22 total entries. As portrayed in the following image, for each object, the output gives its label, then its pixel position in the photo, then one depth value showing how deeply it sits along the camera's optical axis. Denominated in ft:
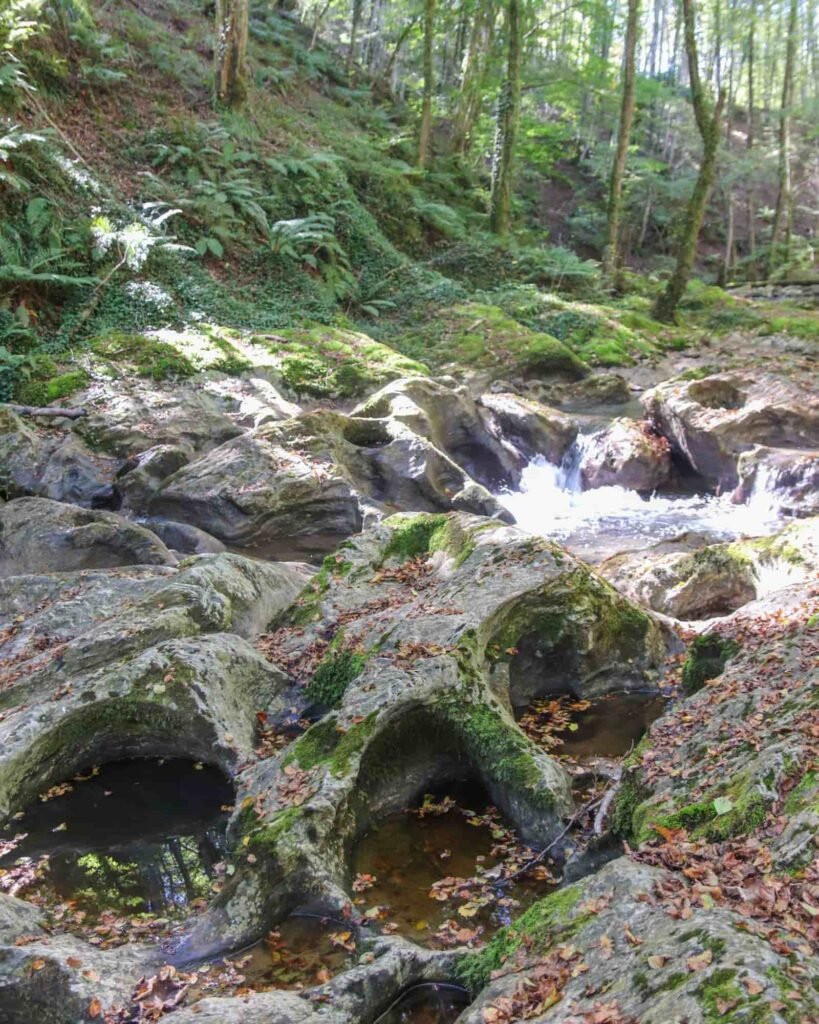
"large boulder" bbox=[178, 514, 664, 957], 15.46
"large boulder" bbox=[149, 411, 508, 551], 37.11
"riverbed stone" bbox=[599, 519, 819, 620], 28.30
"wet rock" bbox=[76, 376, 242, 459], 42.29
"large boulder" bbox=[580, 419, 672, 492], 49.62
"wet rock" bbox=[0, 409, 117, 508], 38.04
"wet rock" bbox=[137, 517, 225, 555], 34.58
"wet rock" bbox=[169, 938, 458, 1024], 11.51
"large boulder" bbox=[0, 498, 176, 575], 30.89
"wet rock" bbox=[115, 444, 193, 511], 38.22
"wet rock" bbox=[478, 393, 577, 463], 50.80
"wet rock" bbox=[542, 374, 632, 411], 60.54
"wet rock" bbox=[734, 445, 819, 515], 42.65
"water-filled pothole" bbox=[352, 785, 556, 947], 14.85
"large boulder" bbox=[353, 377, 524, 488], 47.98
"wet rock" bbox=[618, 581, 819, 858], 13.15
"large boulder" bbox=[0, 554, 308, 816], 19.30
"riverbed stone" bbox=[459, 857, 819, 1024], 8.86
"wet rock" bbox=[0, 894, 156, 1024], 12.28
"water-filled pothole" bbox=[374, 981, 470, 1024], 12.28
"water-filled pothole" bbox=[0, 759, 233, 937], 15.89
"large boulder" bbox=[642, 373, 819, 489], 48.08
